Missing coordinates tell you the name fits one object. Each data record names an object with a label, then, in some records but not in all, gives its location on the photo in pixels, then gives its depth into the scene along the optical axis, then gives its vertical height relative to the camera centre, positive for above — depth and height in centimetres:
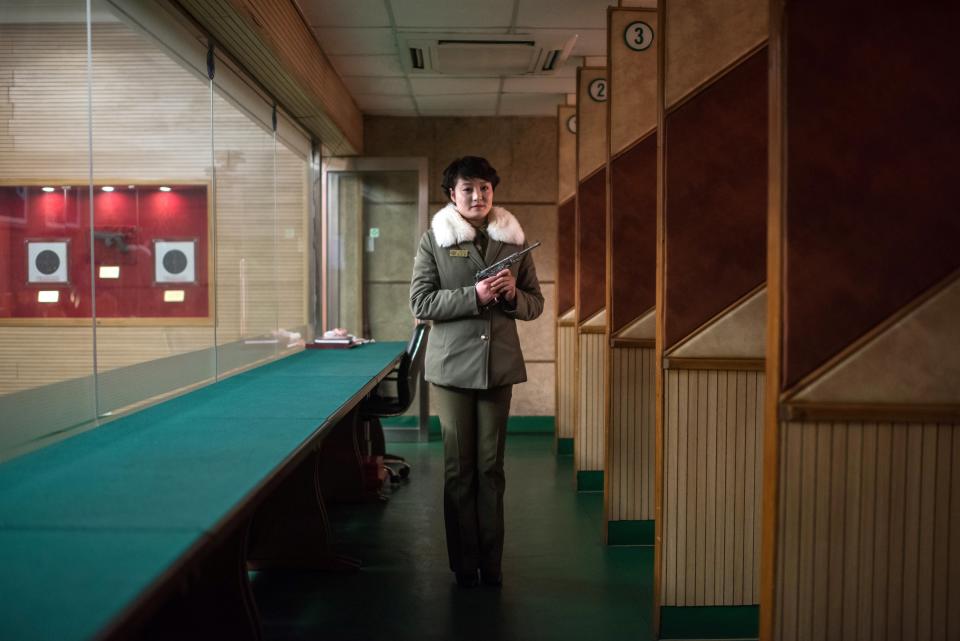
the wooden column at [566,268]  649 +19
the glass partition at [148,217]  282 +30
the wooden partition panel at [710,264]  288 +10
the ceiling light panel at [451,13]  450 +160
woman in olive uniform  324 -22
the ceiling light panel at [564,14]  451 +160
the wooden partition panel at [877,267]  186 +6
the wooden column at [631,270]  391 +10
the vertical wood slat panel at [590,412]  527 -79
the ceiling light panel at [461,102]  682 +164
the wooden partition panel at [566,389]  649 -80
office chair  512 -72
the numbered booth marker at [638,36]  398 +126
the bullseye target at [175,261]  341 +13
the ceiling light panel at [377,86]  617 +161
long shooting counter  122 -45
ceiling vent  513 +158
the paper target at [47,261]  234 +9
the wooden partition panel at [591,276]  523 +10
